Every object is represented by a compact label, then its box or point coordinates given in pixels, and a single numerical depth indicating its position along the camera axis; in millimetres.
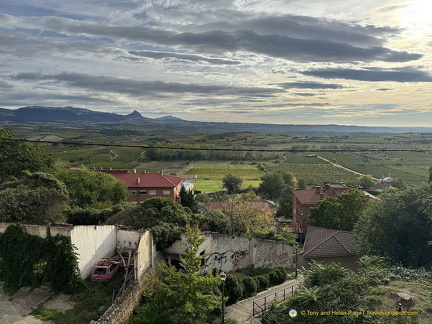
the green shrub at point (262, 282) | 24000
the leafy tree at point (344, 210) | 36656
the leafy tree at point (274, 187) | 73250
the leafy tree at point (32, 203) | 21141
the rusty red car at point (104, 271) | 19312
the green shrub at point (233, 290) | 20906
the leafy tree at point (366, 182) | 79625
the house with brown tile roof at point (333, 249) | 28453
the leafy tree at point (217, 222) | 28906
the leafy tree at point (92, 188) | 34688
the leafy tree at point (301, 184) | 77169
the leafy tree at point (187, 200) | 44125
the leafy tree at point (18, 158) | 33719
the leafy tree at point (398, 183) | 72362
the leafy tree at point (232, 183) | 75938
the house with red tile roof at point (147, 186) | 57406
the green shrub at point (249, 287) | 22281
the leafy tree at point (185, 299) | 16281
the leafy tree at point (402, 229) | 22703
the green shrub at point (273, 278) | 25281
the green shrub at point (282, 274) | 25719
